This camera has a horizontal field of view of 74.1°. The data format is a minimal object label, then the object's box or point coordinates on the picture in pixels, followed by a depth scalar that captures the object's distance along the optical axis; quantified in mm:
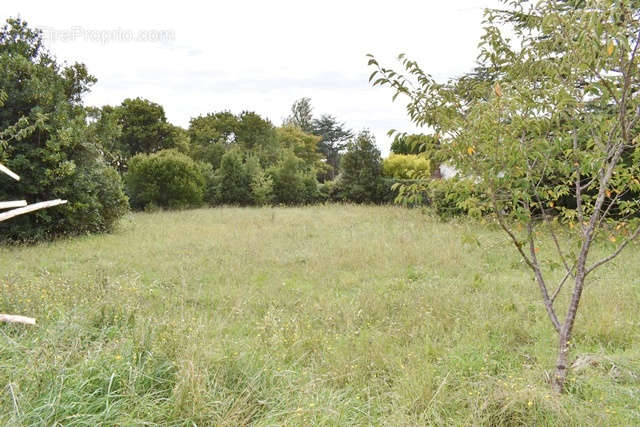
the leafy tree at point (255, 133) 33281
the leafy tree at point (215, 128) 32594
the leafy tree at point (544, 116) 2648
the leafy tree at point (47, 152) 9547
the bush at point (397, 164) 19984
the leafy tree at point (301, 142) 36906
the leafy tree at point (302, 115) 45156
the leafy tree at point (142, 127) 26781
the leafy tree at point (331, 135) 44969
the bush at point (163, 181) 18234
